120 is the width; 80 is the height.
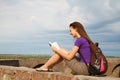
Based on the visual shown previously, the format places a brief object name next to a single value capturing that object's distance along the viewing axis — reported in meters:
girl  2.80
